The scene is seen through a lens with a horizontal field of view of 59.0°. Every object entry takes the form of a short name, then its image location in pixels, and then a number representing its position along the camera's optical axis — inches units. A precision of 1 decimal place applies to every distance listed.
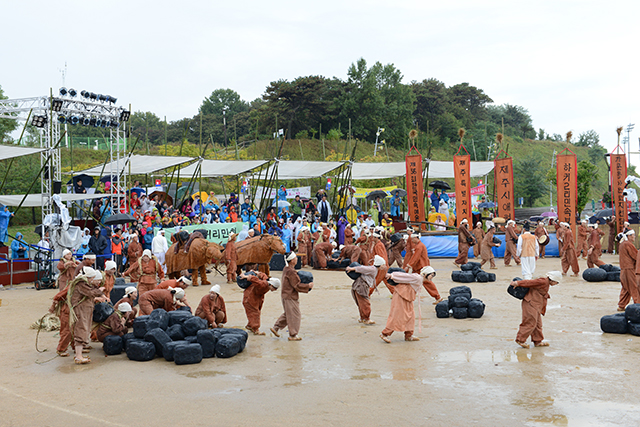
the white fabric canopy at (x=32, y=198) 709.8
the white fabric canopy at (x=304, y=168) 938.1
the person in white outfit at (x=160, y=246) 635.5
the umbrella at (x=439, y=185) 1049.0
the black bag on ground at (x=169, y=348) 316.8
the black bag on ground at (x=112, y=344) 333.7
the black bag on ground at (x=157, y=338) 322.3
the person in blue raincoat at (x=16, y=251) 691.4
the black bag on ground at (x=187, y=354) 311.0
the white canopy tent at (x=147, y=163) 810.7
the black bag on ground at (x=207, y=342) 321.4
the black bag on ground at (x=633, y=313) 355.6
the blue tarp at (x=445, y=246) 848.9
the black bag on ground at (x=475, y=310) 423.2
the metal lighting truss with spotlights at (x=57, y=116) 647.1
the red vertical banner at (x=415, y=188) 860.0
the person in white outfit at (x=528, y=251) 596.4
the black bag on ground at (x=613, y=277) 597.9
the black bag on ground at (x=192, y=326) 335.0
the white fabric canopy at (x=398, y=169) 995.9
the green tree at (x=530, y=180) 1721.2
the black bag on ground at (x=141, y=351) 320.2
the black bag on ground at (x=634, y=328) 354.9
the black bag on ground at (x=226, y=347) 323.0
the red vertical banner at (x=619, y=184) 844.6
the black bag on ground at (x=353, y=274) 410.9
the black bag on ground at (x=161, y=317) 338.3
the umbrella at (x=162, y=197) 919.0
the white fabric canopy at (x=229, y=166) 882.8
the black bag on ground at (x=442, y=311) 431.5
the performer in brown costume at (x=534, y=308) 331.6
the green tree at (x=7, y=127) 1181.4
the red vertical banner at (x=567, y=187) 828.6
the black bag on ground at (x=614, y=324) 363.3
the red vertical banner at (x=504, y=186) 858.6
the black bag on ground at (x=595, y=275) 594.9
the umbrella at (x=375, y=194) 1058.7
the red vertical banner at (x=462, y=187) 845.8
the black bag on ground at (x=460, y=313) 424.5
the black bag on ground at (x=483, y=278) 615.5
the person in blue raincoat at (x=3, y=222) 677.3
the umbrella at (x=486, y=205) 1062.1
